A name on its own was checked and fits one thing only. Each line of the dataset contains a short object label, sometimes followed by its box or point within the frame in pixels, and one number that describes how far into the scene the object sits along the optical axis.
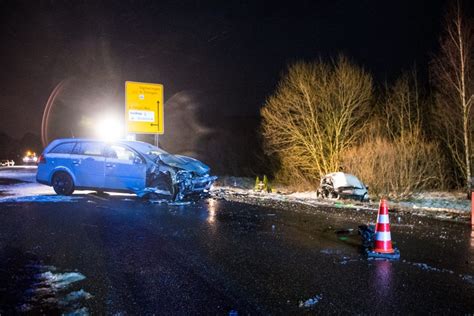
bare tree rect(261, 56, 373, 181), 23.25
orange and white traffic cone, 6.06
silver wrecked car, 14.41
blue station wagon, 12.01
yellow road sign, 18.81
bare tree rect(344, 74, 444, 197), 17.11
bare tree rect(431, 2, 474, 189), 19.20
